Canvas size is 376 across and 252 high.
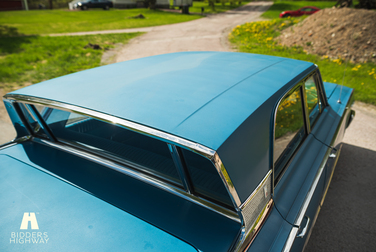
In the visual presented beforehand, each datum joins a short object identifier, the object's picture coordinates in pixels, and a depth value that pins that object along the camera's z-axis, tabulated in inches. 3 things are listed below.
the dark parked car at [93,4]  1134.4
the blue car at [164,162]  44.7
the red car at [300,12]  773.9
